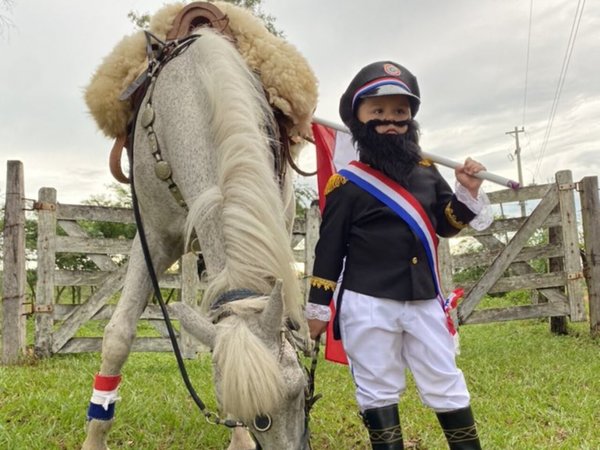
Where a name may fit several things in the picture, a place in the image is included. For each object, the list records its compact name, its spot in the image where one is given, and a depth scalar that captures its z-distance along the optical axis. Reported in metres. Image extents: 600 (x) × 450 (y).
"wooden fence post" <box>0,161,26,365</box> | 5.38
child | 2.07
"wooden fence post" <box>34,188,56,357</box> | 5.55
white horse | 1.61
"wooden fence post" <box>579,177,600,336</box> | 6.02
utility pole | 31.85
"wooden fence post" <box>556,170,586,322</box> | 5.89
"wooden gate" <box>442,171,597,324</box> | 5.93
